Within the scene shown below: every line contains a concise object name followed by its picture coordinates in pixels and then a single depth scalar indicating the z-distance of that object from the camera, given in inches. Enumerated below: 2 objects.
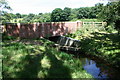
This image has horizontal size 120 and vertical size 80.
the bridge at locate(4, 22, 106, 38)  332.4
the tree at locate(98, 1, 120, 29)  332.2
